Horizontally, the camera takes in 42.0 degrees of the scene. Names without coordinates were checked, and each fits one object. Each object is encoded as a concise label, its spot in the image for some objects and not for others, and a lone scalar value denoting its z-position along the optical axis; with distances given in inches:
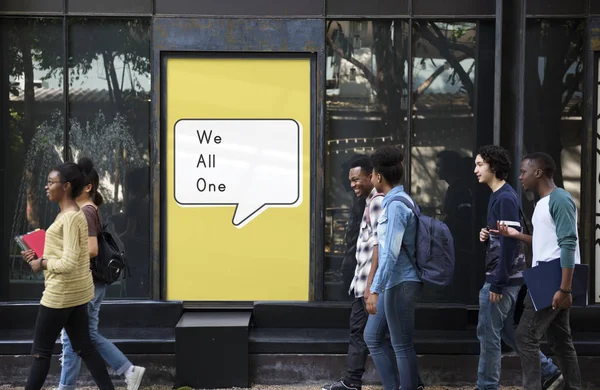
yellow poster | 300.7
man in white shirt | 217.5
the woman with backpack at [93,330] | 233.9
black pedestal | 269.1
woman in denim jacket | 219.9
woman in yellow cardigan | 212.2
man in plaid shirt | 243.9
